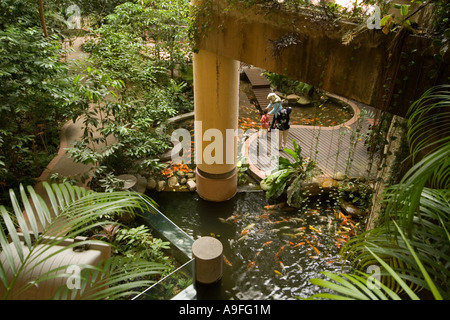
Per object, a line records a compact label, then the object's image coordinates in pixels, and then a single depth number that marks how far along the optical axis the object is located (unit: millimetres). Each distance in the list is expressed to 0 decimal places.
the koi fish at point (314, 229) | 6355
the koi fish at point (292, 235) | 6284
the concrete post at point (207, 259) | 4934
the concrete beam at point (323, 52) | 3232
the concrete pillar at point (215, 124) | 5828
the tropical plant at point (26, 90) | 5594
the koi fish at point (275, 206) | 7043
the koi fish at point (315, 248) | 5894
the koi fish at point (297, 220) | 6645
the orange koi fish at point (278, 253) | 5840
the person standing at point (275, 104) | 8070
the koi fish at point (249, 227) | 6465
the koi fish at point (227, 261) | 5740
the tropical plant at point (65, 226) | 1964
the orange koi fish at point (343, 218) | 6466
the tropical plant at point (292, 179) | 6867
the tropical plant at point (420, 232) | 1638
